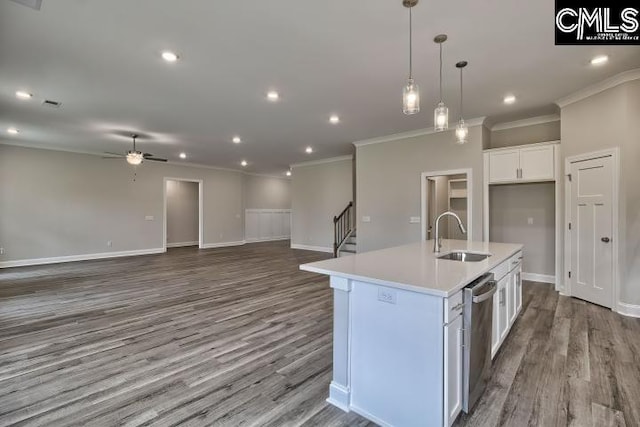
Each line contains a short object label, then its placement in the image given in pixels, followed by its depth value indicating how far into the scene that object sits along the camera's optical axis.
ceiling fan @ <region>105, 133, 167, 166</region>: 6.12
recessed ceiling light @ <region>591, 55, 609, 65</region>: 3.22
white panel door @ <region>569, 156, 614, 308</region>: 3.89
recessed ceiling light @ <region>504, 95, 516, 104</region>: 4.30
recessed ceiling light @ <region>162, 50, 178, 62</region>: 3.07
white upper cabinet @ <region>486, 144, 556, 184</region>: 4.79
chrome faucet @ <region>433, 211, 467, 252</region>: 2.94
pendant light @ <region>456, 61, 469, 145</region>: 3.54
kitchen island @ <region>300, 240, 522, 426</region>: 1.63
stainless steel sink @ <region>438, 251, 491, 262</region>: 2.91
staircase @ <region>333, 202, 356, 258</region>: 7.84
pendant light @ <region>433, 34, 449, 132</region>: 2.88
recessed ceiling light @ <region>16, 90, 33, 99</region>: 4.04
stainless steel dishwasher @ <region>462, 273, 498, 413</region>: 1.79
